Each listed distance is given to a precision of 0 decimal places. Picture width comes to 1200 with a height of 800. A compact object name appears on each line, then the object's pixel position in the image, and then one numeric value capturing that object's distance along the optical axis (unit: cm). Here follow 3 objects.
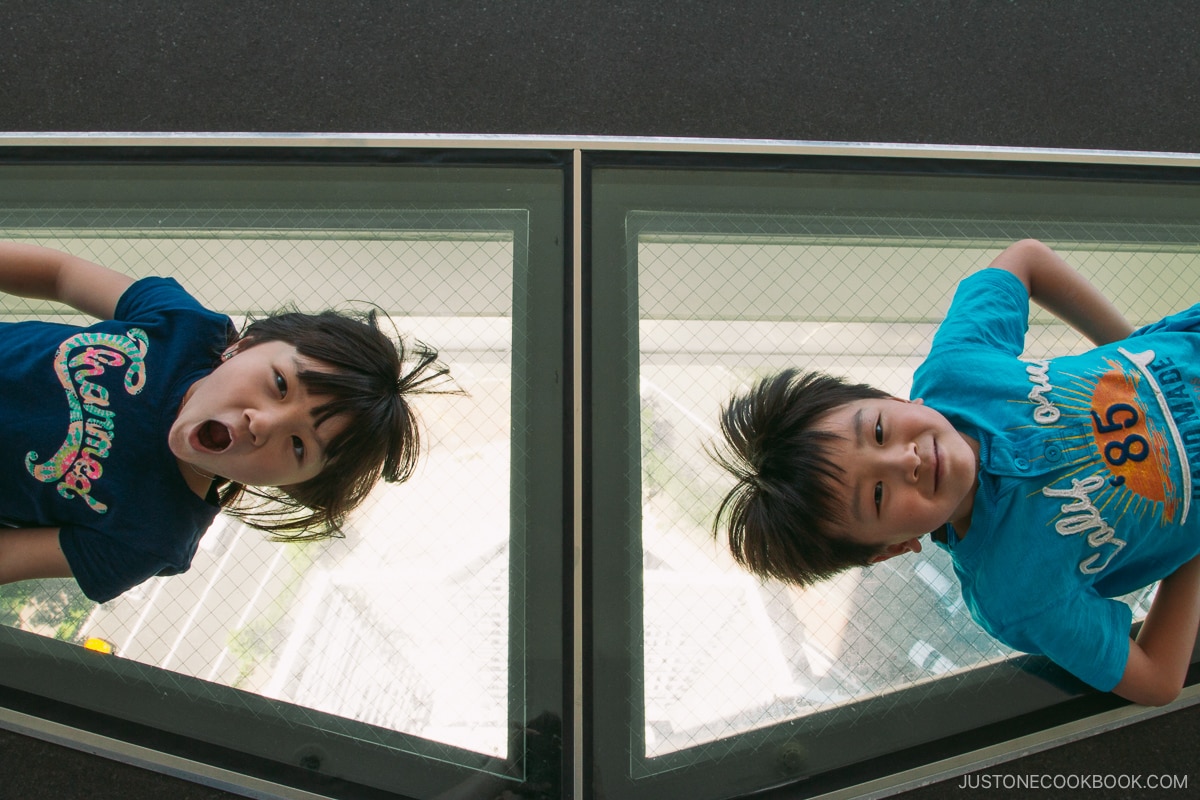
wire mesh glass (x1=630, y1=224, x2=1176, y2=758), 69
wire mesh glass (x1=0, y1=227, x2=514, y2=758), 68
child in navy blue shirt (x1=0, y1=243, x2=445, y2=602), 58
